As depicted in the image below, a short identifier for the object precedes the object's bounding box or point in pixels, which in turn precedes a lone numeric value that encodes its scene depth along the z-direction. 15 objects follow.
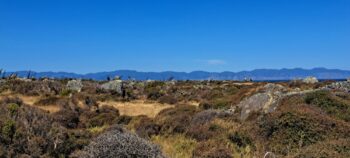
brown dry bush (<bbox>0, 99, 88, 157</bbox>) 10.74
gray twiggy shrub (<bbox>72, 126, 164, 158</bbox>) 8.37
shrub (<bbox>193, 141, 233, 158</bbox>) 10.63
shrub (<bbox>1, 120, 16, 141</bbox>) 10.78
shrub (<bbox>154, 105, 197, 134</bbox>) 17.89
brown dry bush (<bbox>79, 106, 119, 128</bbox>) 21.64
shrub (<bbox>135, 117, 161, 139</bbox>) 16.79
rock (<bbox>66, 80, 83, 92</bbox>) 41.63
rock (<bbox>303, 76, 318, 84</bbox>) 60.92
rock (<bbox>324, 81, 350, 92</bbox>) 24.64
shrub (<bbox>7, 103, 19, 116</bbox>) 12.54
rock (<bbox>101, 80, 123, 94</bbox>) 42.07
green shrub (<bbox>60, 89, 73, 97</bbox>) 34.88
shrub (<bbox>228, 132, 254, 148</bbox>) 13.24
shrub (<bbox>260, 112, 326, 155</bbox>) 12.60
